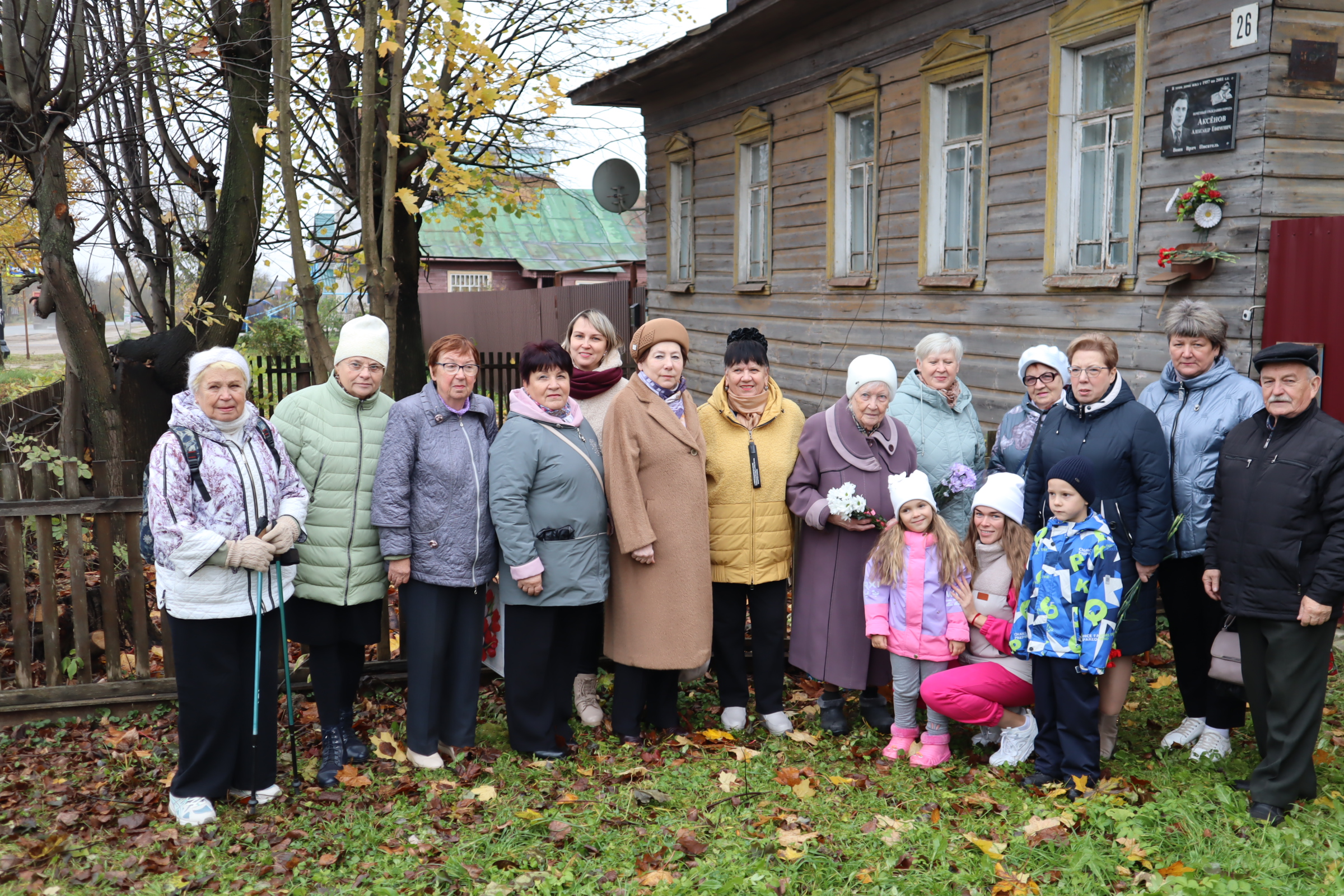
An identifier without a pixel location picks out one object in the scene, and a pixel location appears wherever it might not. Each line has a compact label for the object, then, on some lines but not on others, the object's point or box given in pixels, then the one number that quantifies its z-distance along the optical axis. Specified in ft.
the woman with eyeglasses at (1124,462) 14.29
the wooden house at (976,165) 20.22
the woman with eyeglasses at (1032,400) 16.34
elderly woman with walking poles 13.10
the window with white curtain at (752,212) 40.68
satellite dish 45.62
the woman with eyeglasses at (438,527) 14.69
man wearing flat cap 12.74
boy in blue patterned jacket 13.87
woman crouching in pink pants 14.93
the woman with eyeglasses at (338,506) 14.61
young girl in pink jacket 15.24
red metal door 19.17
